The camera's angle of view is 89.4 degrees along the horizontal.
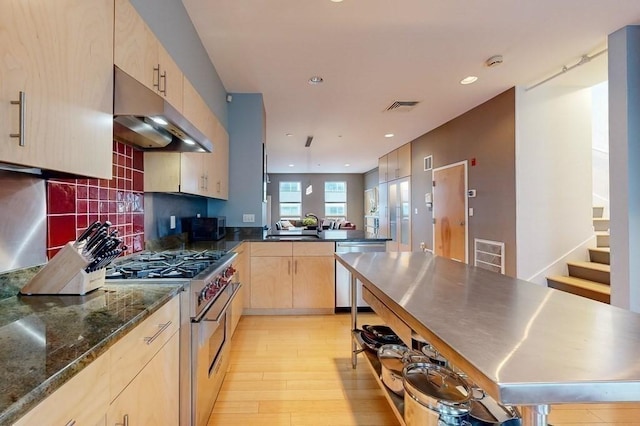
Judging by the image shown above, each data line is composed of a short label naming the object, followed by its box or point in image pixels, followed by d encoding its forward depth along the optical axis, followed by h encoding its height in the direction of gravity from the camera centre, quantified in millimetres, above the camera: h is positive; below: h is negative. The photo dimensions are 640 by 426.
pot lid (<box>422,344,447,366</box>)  1711 -764
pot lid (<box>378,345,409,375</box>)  1755 -818
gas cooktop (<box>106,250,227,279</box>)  1544 -271
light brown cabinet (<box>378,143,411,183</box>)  7167 +1264
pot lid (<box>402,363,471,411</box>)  1190 -709
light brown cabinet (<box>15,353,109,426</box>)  613 -400
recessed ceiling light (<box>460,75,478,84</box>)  3615 +1546
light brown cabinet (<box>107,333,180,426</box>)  943 -604
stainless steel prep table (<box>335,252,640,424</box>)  614 -314
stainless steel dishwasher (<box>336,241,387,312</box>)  3584 -620
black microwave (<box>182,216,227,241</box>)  3178 -123
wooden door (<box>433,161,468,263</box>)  4984 +74
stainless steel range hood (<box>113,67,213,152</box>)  1332 +457
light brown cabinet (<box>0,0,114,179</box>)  830 +398
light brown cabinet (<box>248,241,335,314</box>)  3543 -673
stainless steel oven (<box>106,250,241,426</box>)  1459 -500
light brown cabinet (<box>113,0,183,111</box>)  1357 +798
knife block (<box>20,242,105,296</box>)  1209 -225
